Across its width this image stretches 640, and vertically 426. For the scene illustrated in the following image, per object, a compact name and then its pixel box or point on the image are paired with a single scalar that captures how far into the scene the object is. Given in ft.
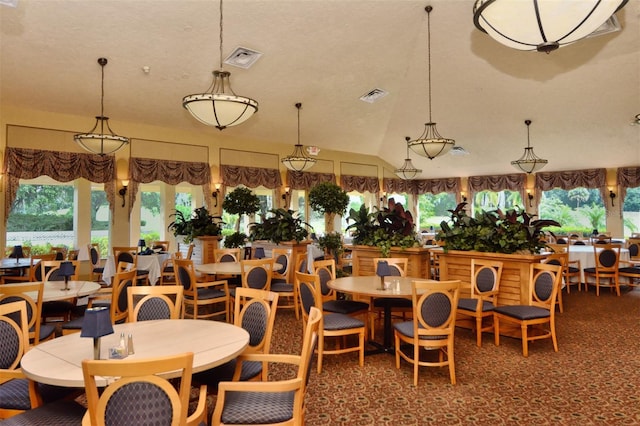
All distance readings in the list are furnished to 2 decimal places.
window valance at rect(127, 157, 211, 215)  30.58
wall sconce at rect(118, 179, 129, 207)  30.14
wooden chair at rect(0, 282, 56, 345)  11.47
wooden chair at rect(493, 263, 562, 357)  14.03
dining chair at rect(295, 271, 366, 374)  12.61
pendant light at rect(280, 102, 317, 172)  29.94
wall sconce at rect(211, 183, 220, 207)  34.57
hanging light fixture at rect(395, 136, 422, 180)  39.45
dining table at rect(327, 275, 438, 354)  12.77
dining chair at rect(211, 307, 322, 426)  6.59
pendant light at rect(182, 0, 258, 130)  13.97
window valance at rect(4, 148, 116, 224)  26.00
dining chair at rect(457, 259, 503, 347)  15.02
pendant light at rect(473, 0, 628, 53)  8.22
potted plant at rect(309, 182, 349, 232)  27.17
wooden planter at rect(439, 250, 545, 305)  16.01
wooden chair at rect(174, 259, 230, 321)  17.57
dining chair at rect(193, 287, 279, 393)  8.78
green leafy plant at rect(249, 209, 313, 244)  25.80
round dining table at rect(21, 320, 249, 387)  6.66
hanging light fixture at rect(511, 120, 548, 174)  31.99
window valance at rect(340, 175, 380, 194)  44.00
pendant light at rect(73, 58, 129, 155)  20.97
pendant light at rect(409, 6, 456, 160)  22.47
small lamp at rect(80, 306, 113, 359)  6.89
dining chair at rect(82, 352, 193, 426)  5.28
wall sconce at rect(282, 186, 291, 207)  38.78
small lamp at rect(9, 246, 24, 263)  22.22
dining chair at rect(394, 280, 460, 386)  11.78
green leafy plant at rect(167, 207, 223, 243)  30.86
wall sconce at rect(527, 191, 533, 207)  43.57
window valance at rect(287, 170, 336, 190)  39.50
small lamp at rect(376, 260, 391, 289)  13.24
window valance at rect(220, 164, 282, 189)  35.17
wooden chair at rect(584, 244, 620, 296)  24.49
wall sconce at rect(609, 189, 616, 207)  38.96
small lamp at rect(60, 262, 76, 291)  13.73
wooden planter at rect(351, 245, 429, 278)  18.97
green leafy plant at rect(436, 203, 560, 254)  16.72
